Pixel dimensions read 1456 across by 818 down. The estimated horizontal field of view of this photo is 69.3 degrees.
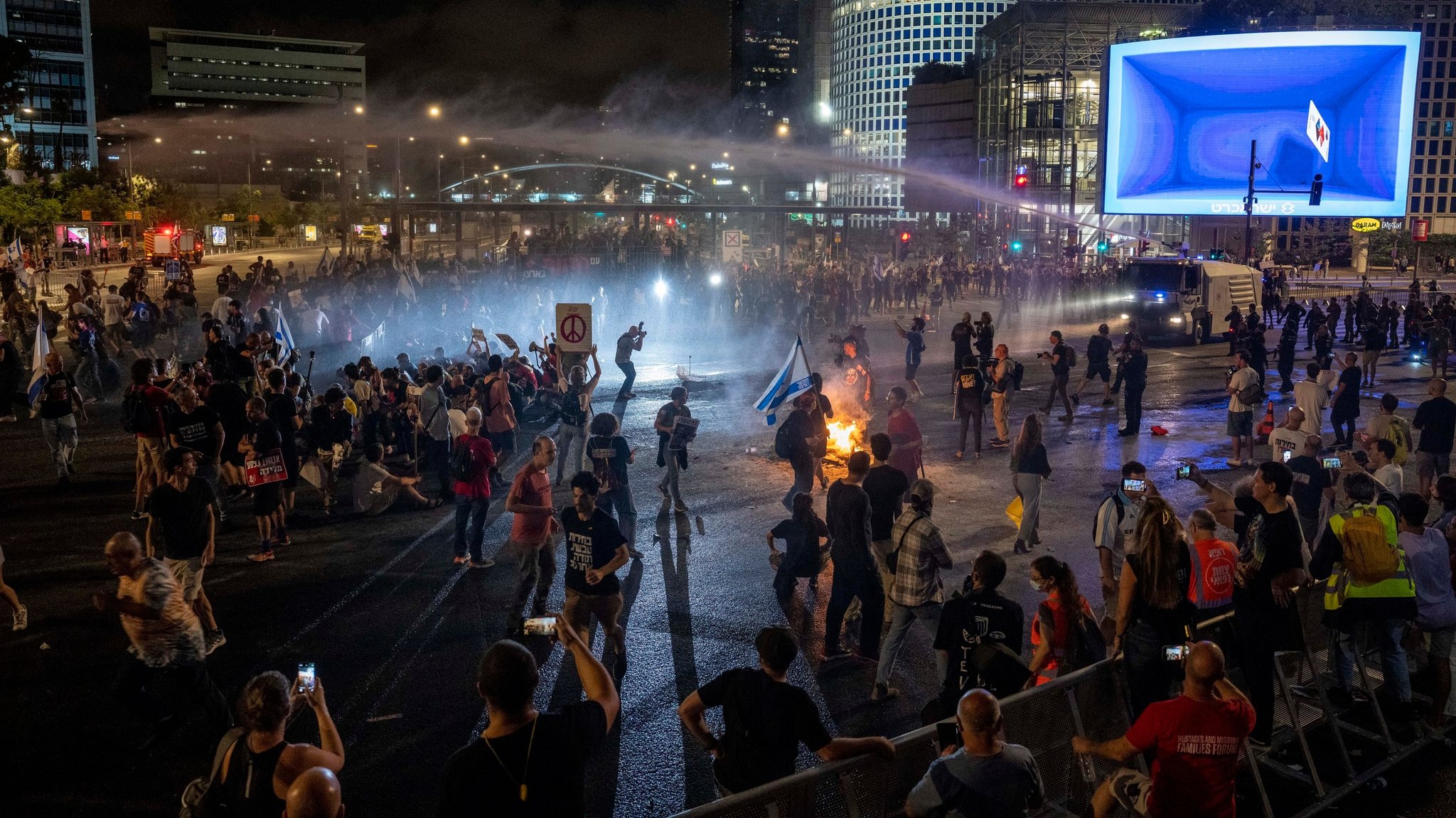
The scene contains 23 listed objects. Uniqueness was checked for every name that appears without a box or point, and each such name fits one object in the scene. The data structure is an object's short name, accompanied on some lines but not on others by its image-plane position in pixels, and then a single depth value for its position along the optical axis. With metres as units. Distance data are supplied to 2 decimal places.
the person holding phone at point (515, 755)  3.47
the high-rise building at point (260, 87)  125.62
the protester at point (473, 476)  9.52
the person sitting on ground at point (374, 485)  12.02
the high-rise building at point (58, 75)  86.06
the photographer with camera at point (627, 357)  19.33
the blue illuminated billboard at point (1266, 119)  38.50
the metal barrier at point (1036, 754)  4.08
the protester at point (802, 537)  8.47
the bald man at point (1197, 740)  4.41
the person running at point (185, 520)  7.68
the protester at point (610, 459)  9.44
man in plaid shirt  6.81
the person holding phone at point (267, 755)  4.03
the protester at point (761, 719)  4.43
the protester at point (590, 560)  6.96
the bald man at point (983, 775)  3.92
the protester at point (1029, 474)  9.99
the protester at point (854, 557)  7.53
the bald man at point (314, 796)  3.60
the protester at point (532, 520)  8.23
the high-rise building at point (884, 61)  144.62
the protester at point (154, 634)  6.07
